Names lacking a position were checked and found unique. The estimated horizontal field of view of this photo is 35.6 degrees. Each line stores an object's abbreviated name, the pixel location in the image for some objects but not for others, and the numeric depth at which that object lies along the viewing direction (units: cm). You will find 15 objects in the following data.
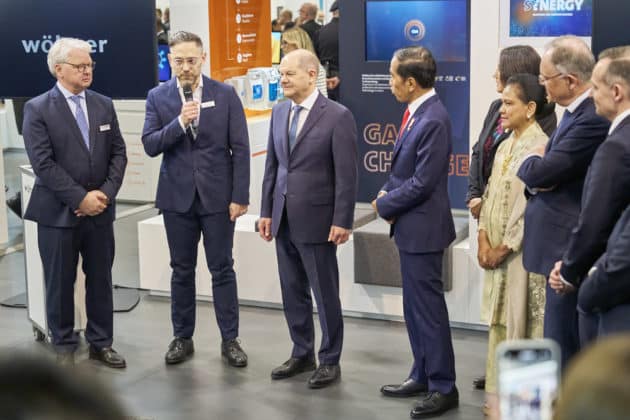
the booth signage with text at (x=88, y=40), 588
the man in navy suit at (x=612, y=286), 309
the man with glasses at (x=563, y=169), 357
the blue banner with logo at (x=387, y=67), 643
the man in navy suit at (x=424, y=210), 416
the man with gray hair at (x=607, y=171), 315
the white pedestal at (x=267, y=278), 552
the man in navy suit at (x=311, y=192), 457
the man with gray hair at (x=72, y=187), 481
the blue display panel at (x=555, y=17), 511
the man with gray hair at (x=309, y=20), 1090
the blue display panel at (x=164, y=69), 887
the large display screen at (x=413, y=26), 644
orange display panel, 702
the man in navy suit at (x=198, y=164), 489
